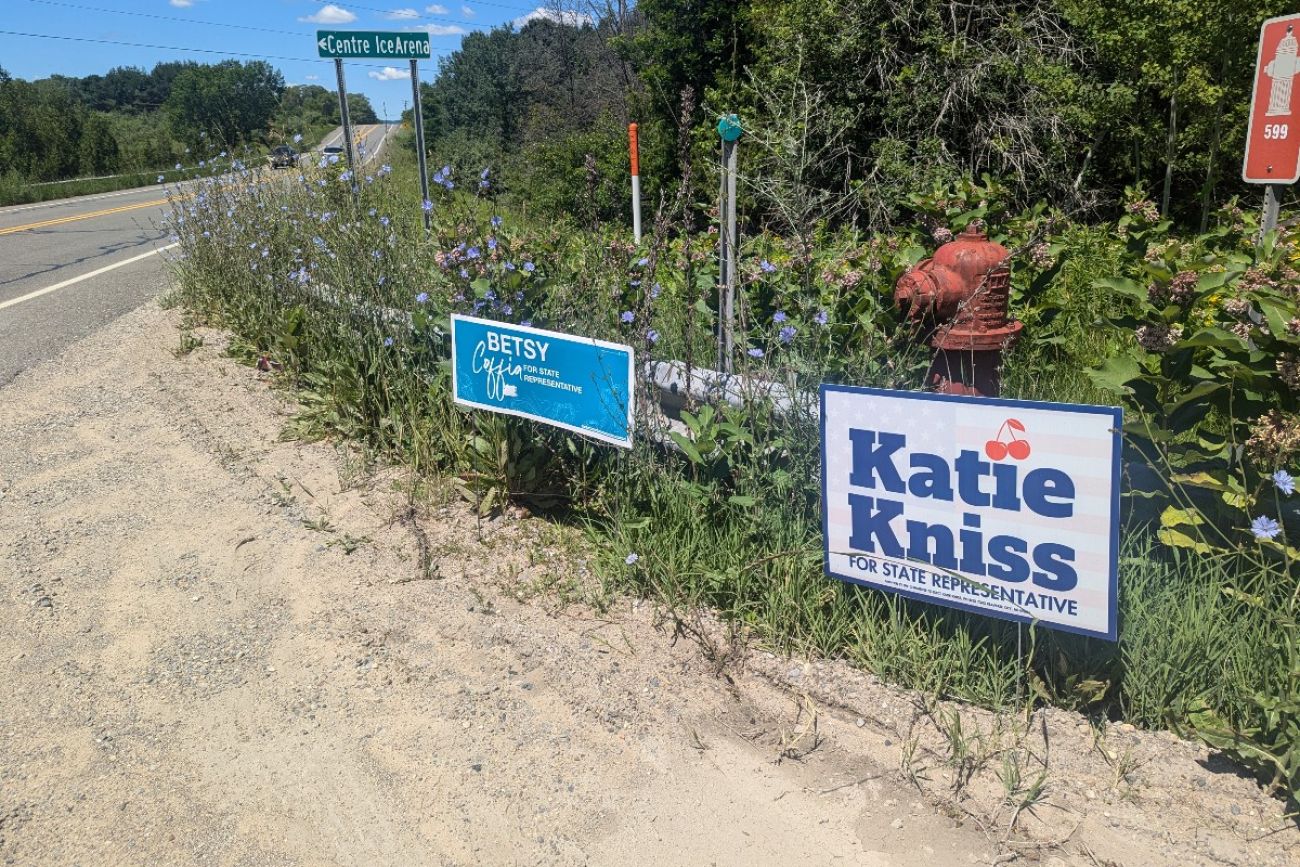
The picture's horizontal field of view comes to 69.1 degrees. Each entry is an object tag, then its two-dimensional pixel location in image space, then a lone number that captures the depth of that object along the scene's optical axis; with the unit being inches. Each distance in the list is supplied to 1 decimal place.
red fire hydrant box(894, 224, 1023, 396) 129.9
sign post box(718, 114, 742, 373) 130.4
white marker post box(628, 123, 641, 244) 352.2
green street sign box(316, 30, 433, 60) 250.1
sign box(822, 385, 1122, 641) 94.2
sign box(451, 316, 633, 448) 133.3
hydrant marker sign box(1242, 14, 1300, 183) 129.8
